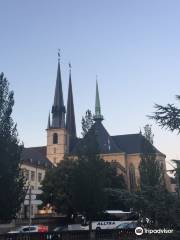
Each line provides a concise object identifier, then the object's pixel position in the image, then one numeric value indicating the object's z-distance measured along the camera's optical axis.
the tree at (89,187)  25.05
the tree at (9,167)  19.97
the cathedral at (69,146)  80.88
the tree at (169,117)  8.55
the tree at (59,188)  42.69
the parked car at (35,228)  33.23
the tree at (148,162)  41.53
